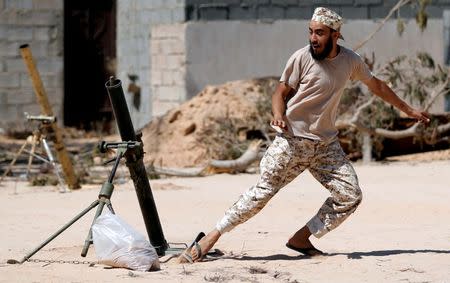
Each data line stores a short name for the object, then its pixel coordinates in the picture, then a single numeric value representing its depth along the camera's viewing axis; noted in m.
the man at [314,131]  14.22
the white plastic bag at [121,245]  13.91
